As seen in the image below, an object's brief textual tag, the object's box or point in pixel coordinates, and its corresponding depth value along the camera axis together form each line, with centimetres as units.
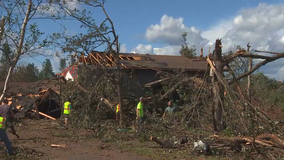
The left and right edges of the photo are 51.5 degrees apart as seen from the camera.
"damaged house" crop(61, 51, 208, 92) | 1429
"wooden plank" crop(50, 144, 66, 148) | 892
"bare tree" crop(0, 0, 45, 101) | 894
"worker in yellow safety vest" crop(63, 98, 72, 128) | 1291
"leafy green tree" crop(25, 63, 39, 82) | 3511
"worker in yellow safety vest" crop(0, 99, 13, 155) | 749
